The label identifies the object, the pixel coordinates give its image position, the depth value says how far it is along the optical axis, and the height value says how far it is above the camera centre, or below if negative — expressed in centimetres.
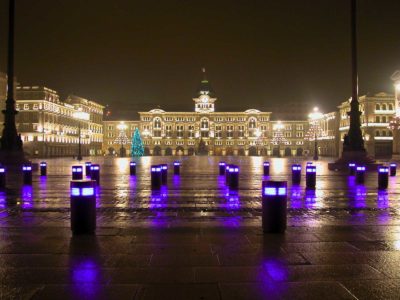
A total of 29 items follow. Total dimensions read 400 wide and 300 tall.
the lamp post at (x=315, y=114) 6550 +531
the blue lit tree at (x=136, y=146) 11412 +233
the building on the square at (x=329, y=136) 12712 +504
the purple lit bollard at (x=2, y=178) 1883 -77
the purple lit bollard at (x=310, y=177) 1894 -79
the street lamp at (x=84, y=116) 12836 +1029
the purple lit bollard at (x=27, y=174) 2156 -72
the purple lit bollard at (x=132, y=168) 2964 -68
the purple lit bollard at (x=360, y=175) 2200 -84
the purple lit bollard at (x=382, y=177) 1920 -82
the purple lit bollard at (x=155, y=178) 1881 -79
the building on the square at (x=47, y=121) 10638 +770
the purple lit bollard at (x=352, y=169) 2928 -78
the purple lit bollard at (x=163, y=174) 2170 -75
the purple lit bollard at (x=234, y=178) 1906 -82
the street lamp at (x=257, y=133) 15970 +701
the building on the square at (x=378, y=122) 10100 +651
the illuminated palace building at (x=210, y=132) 16125 +766
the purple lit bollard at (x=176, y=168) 3026 -70
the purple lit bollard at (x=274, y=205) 898 -86
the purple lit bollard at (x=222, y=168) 2997 -70
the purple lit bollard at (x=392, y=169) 2978 -80
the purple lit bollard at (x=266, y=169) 2984 -76
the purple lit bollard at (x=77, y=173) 2078 -66
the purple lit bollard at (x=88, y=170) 2765 -74
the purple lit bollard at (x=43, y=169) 2888 -69
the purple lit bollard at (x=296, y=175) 2231 -84
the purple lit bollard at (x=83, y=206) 887 -85
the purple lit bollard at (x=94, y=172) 2244 -67
